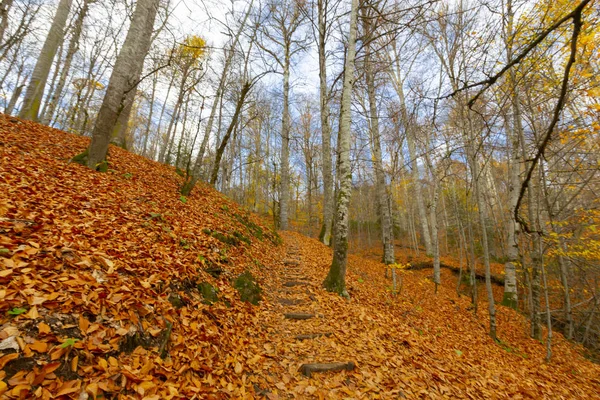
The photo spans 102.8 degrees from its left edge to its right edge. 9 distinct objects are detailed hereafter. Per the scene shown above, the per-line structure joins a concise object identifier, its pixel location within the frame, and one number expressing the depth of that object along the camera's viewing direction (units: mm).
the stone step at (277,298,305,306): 4875
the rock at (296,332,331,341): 3672
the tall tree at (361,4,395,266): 10699
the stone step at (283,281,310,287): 5828
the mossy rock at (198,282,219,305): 3484
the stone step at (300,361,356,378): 2949
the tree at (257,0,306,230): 13625
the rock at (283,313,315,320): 4273
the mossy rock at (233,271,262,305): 4382
